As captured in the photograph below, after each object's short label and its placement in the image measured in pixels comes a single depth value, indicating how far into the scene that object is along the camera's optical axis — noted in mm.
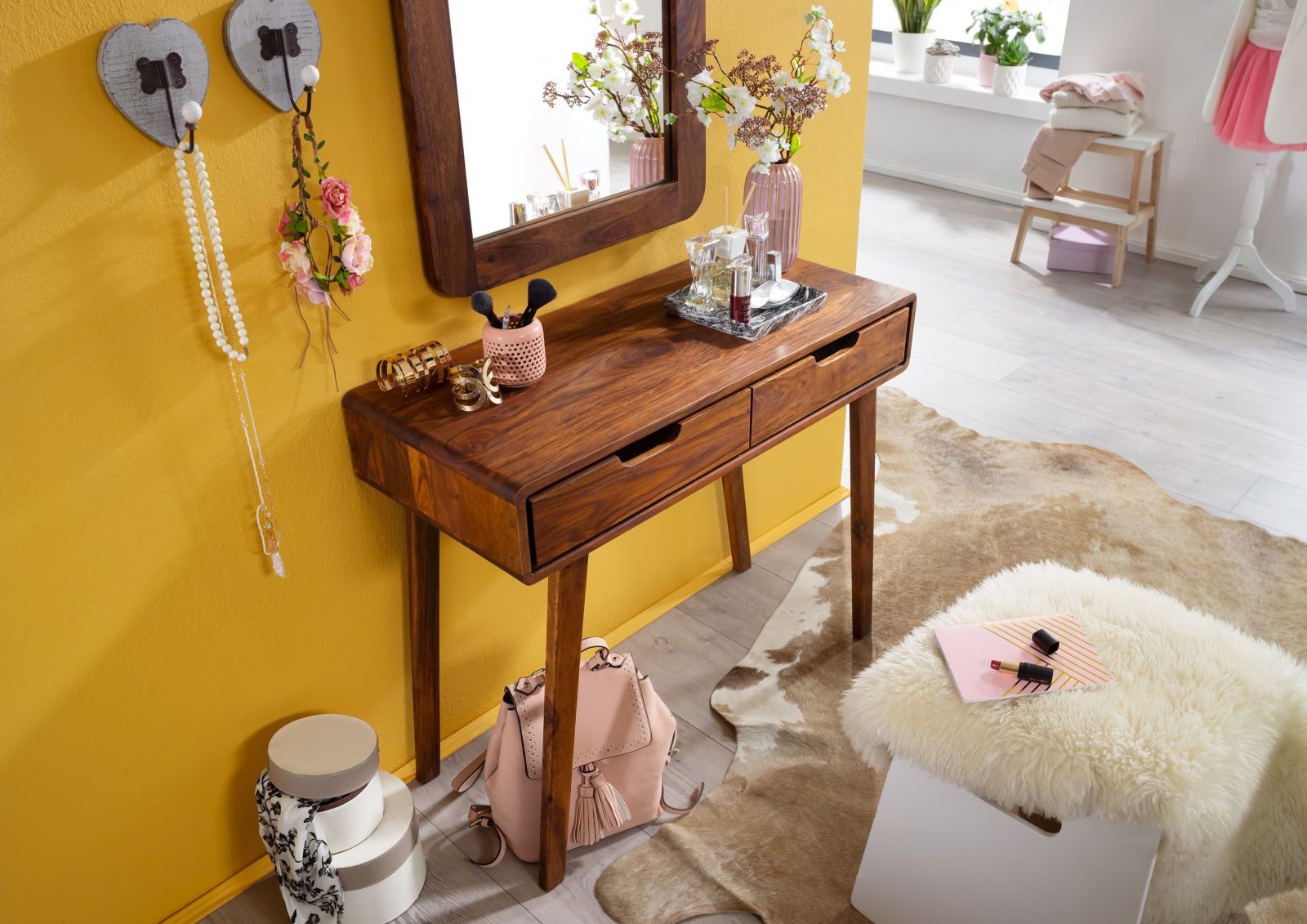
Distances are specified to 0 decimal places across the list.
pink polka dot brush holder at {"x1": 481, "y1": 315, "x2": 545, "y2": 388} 1553
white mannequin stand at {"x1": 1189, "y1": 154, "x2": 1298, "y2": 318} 3676
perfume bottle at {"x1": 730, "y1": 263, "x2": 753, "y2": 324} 1746
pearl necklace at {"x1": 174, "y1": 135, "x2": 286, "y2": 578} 1312
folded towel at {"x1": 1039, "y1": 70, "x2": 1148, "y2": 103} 3861
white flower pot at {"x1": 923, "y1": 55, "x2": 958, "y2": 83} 4887
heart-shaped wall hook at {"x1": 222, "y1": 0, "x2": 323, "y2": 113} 1274
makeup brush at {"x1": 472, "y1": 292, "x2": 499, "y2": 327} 1533
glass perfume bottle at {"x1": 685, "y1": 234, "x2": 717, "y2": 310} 1795
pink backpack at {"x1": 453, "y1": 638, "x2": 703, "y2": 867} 1761
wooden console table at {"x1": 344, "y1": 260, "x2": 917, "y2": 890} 1429
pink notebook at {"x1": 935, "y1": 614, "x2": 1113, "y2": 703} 1512
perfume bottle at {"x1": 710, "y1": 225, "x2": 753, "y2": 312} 1793
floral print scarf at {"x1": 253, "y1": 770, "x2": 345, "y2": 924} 1586
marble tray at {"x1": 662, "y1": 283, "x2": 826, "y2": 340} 1755
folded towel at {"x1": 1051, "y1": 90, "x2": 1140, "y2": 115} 3883
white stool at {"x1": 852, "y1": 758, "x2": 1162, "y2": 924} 1435
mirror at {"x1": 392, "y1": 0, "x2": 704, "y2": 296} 1487
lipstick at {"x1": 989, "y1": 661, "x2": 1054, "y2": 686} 1505
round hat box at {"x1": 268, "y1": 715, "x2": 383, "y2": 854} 1596
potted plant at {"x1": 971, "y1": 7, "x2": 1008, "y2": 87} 4602
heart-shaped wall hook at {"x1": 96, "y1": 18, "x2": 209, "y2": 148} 1198
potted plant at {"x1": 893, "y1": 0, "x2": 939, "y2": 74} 5000
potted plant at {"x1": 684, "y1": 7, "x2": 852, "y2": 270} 1757
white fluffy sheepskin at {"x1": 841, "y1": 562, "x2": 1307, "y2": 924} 1381
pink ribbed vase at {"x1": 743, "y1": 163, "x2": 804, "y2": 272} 1880
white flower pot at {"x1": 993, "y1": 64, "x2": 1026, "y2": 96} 4629
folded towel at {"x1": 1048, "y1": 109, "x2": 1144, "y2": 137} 3889
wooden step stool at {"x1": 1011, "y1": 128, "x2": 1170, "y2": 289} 3871
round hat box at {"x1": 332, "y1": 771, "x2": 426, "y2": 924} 1636
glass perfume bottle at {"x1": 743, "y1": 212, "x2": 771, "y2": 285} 1861
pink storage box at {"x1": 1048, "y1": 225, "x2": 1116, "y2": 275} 4047
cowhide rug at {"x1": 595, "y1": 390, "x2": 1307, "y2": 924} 1771
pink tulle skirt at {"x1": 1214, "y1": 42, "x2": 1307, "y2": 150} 3434
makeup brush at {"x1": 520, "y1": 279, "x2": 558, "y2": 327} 1524
